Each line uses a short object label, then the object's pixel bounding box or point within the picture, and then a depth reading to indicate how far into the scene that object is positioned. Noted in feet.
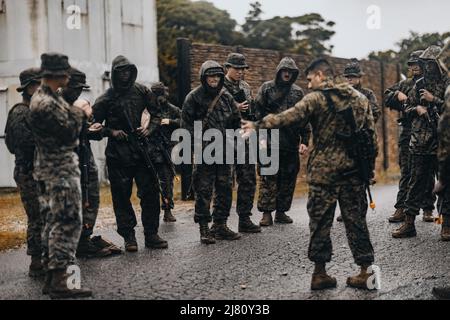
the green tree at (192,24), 75.46
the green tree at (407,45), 106.83
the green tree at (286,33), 90.02
